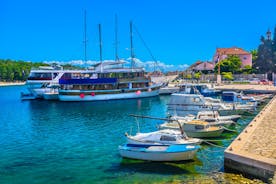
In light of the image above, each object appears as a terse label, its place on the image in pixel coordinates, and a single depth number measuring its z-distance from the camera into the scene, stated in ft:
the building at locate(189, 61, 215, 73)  378.53
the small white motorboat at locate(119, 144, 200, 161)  60.49
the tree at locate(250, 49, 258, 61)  385.46
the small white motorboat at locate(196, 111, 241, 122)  92.84
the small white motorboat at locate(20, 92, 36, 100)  236.38
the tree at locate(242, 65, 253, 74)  320.58
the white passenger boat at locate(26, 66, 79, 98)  227.20
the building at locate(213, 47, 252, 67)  377.71
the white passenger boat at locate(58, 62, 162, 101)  210.59
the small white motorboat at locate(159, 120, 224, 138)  80.38
